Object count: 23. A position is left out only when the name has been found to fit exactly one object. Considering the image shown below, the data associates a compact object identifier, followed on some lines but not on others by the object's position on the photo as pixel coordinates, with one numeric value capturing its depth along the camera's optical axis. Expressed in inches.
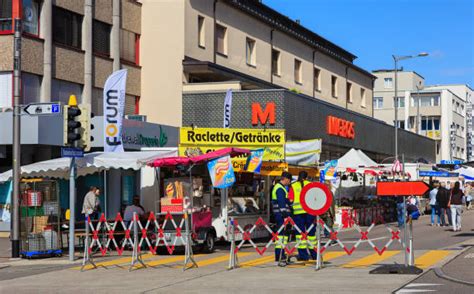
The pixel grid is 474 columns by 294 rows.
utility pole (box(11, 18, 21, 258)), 771.4
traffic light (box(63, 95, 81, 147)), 733.3
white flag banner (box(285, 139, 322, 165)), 1058.1
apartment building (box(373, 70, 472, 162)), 4158.5
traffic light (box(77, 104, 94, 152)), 750.5
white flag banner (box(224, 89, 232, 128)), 1309.8
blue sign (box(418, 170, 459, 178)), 1707.7
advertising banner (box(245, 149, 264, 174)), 870.4
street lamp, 2028.7
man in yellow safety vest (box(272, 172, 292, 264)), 635.0
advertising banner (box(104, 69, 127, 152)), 993.5
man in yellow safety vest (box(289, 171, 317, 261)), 627.2
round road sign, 580.4
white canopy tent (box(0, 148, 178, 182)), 874.1
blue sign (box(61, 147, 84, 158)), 731.4
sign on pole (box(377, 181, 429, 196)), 547.2
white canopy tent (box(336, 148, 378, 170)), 1338.7
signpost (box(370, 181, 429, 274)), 547.8
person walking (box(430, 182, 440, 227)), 1306.3
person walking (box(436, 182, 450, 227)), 1211.9
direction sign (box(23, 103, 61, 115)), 737.6
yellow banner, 903.1
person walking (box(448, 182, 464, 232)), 1091.3
